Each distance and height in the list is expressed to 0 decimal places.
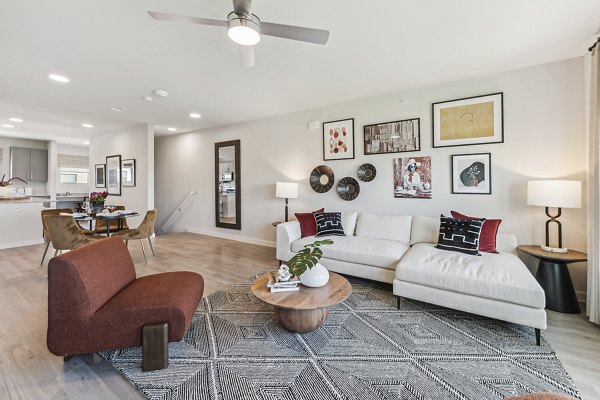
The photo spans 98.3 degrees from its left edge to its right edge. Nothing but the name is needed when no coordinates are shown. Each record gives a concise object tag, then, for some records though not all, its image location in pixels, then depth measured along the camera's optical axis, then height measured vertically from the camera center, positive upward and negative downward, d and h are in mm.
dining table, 3787 -281
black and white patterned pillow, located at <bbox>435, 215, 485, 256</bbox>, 2681 -402
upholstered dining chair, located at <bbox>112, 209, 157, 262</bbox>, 4012 -537
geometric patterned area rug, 1535 -1121
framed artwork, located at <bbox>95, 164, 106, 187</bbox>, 6742 +583
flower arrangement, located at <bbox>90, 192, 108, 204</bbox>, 3939 -16
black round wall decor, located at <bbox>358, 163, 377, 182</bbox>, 3994 +392
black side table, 2428 -804
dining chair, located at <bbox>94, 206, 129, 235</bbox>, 4419 -523
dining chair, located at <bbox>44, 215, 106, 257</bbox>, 3402 -479
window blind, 8125 +1160
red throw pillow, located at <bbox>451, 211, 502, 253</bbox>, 2736 -409
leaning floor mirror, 5598 +265
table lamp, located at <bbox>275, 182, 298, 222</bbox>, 4430 +124
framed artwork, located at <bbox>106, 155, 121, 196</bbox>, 6309 +552
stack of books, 2117 -728
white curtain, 2238 -58
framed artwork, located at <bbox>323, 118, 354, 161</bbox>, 4199 +958
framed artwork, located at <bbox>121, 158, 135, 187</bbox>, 5938 +576
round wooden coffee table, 1904 -779
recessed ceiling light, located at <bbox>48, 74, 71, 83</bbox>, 3184 +1486
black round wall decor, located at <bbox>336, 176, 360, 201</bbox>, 4156 +150
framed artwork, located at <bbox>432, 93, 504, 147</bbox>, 3141 +972
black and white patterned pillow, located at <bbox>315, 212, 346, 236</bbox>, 3674 -384
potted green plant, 2080 -584
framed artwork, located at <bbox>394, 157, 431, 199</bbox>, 3596 +282
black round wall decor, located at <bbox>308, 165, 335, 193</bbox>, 4410 +321
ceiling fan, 1648 +1137
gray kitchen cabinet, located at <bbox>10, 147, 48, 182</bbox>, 6938 +920
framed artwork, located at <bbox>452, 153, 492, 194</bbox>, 3199 +305
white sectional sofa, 2006 -657
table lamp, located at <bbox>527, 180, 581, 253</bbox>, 2455 +25
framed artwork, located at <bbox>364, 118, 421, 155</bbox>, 3656 +895
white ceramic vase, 2160 -670
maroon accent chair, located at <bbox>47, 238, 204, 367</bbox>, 1578 -722
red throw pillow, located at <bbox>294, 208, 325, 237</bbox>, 3766 -405
